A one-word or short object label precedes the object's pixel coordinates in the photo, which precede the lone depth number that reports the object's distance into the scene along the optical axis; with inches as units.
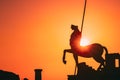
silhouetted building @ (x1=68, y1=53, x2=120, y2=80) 1330.0
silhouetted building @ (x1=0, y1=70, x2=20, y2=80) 1988.2
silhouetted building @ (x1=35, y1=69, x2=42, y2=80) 1630.2
